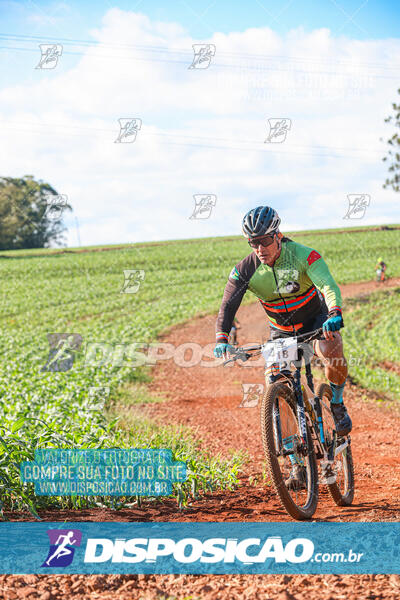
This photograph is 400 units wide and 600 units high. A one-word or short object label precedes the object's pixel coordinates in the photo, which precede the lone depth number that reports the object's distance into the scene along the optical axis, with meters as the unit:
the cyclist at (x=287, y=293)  4.59
